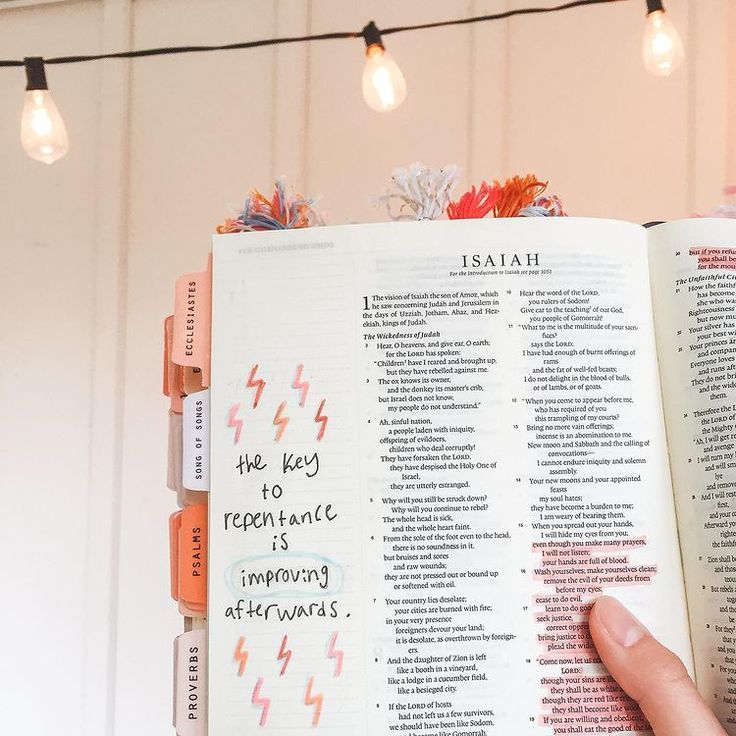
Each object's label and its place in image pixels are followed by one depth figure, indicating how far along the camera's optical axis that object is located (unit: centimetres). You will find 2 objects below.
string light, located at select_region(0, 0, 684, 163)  79
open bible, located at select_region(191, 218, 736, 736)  49
